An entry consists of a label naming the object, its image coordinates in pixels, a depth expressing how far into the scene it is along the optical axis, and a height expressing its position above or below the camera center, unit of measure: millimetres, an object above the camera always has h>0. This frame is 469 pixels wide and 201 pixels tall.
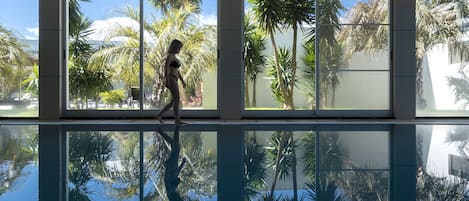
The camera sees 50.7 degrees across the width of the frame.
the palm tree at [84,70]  9461 +530
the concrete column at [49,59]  9141 +715
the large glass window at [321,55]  9555 +834
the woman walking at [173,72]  7758 +407
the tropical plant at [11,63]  9477 +663
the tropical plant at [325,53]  9578 +879
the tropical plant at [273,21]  9508 +1483
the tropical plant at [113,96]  9492 +33
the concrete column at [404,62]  9398 +697
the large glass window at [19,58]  9398 +748
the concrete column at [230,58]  9195 +749
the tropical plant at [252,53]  9445 +863
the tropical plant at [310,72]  9586 +512
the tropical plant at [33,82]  9398 +295
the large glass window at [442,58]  9844 +822
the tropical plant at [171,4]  9508 +1811
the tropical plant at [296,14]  9578 +1630
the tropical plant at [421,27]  9633 +1420
